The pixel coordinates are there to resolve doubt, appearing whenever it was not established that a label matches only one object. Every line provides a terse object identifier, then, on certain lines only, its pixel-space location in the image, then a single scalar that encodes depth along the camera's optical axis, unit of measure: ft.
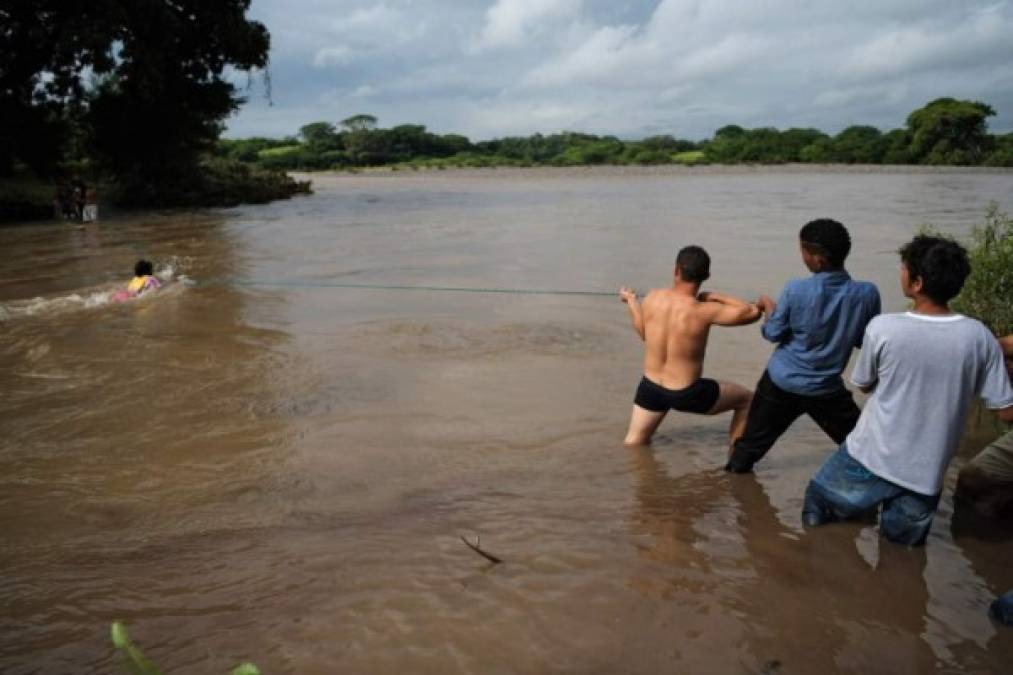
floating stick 11.88
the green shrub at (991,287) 20.07
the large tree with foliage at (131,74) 77.51
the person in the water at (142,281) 35.70
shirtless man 15.15
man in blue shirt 13.02
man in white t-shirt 10.57
